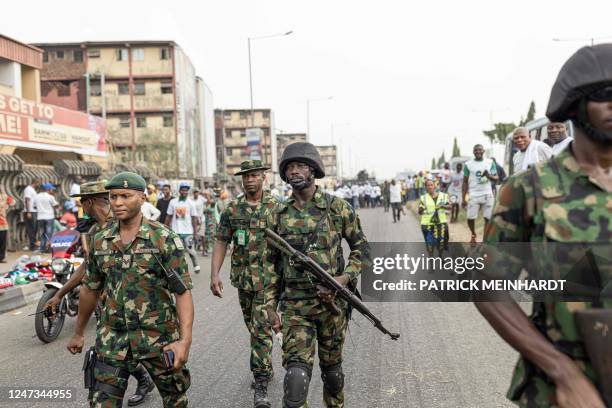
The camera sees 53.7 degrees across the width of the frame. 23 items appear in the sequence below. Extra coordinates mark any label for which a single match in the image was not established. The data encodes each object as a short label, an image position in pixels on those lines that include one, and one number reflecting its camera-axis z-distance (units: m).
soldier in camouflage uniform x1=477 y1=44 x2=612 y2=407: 1.62
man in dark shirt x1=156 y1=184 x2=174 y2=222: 14.06
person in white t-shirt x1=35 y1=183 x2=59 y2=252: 14.88
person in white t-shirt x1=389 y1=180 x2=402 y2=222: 23.15
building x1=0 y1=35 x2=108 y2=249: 16.25
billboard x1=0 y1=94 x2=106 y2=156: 19.94
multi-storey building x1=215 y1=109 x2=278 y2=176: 91.99
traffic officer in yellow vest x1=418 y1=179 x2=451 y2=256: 10.59
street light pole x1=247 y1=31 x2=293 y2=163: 29.34
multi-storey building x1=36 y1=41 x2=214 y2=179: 56.72
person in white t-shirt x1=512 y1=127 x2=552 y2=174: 7.03
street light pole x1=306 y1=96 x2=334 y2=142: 49.31
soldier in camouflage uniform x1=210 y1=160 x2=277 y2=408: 4.73
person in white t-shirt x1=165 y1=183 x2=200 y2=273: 12.41
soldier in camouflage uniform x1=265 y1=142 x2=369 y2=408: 3.71
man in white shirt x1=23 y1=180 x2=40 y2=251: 15.02
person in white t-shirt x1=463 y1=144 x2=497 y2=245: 10.25
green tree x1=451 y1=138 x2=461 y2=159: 109.22
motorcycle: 6.71
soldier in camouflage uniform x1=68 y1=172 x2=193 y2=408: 3.32
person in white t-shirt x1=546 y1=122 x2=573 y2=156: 6.88
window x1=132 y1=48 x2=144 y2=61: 57.41
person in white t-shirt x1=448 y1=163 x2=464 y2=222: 18.30
